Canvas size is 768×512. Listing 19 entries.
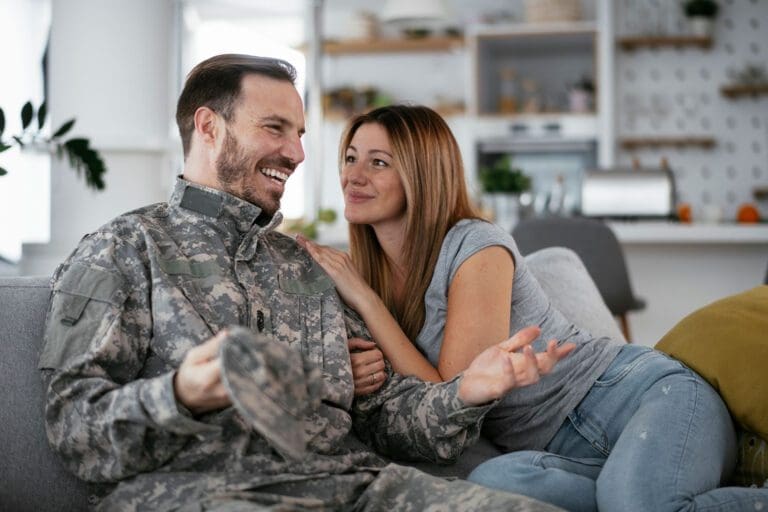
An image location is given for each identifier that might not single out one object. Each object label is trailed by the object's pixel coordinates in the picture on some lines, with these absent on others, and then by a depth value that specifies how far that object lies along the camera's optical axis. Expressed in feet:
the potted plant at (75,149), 7.99
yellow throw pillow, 5.93
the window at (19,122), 14.99
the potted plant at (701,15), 24.88
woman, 5.57
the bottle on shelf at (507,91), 26.16
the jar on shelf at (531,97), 25.81
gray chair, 12.15
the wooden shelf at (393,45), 26.58
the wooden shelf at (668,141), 25.39
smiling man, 4.40
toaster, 16.71
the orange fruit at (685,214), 17.26
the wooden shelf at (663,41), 25.16
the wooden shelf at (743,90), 24.71
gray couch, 5.21
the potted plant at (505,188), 16.52
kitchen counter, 16.38
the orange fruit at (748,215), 17.28
